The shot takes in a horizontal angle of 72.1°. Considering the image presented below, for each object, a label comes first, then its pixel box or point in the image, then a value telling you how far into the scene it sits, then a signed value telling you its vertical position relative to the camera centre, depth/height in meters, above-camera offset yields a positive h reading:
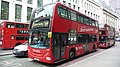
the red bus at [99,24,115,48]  11.13 -0.24
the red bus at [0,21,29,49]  8.71 +0.00
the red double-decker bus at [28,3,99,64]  4.66 +0.00
